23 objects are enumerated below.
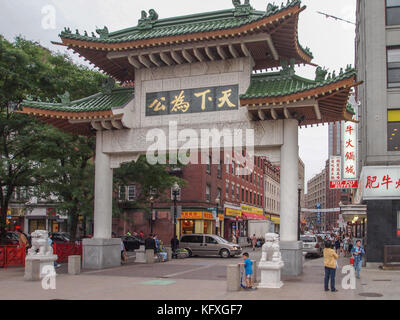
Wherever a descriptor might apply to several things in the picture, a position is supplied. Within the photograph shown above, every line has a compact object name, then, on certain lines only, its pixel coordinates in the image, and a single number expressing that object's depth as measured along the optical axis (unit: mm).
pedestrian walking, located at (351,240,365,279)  18470
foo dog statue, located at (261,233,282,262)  15386
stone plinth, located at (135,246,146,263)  26281
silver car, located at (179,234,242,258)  33594
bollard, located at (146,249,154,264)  25656
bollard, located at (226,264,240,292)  14359
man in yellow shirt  14227
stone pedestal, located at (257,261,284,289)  15070
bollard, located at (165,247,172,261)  28148
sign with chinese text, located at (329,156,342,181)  30358
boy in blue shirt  14625
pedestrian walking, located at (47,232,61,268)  18652
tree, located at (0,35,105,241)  24062
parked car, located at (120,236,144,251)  39906
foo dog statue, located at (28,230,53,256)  18133
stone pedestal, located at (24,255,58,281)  17297
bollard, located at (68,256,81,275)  18992
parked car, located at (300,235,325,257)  33594
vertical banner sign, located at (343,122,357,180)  28797
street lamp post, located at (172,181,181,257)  30286
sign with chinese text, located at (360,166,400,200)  22891
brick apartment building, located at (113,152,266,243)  49562
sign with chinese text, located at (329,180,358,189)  30391
